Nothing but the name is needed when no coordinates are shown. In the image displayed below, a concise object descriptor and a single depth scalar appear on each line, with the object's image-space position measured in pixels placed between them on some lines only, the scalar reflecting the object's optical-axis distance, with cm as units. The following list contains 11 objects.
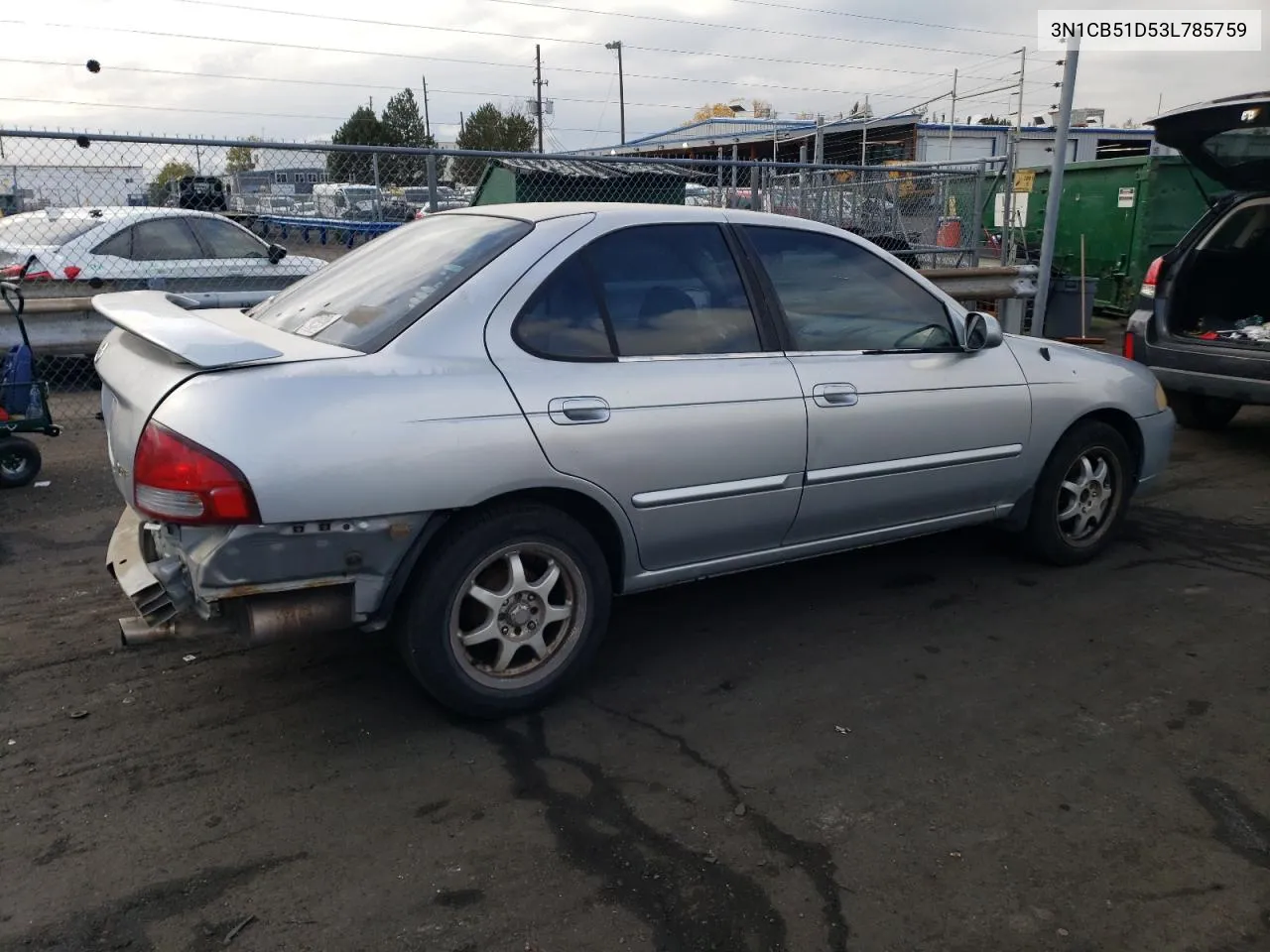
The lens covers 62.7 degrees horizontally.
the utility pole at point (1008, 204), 1019
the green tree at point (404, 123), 4472
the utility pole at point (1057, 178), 789
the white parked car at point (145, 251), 907
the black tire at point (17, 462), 613
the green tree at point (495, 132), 4634
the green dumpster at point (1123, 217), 1327
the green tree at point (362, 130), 4381
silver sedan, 303
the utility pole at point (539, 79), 5448
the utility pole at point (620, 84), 5591
